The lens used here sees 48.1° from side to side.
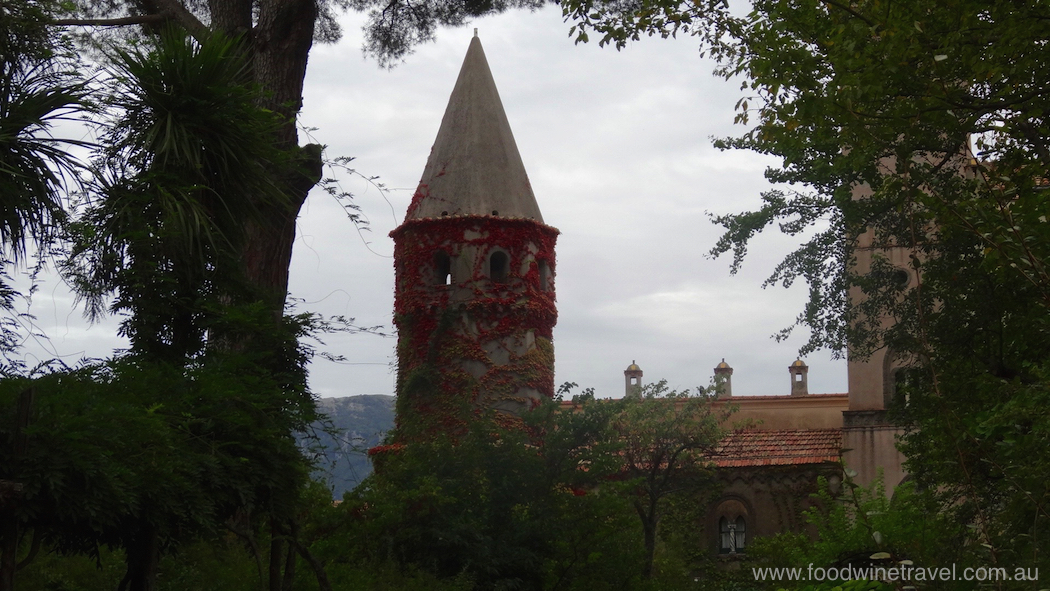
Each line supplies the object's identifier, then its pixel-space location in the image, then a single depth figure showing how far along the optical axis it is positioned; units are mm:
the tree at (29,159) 8664
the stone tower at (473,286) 21906
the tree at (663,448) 22422
